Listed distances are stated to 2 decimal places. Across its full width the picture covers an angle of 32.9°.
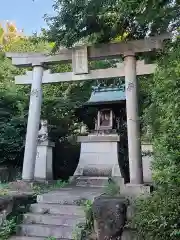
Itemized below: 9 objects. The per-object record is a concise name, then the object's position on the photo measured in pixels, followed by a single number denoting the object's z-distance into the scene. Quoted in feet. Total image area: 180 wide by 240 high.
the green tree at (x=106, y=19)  15.88
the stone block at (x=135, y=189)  18.94
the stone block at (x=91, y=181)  27.94
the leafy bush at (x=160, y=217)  13.25
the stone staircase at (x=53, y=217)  17.19
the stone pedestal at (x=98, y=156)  30.37
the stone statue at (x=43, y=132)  33.24
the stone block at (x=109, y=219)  15.15
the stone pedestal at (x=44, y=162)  32.53
